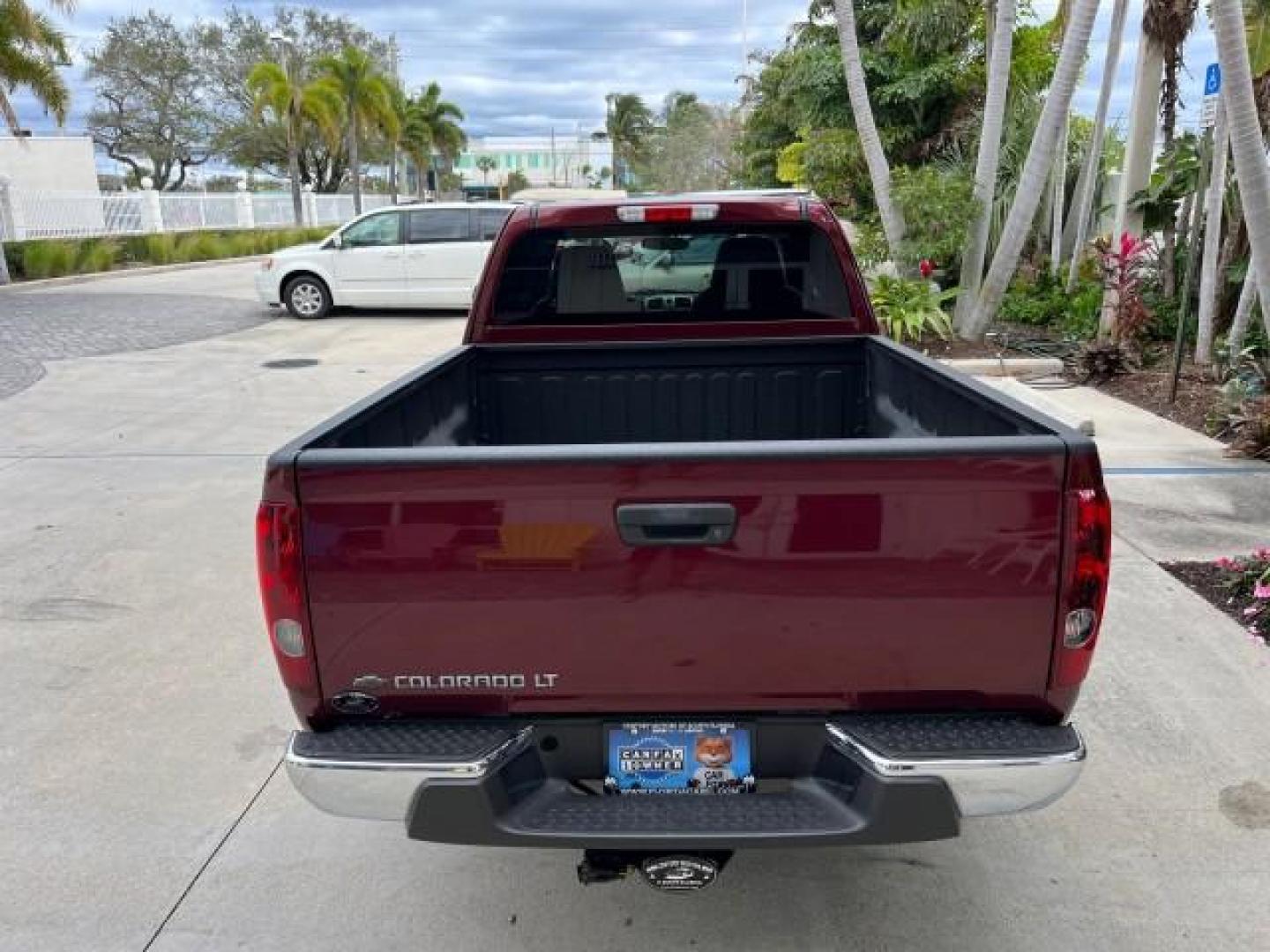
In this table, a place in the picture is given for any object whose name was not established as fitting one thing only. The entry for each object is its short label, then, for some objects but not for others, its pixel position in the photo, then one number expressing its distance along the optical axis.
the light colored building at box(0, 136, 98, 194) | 28.08
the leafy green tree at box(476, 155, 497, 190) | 100.81
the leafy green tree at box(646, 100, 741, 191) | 45.28
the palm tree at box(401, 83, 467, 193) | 52.88
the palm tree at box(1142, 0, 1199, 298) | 10.10
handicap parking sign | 7.66
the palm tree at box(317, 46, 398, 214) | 36.69
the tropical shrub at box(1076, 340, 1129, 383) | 9.84
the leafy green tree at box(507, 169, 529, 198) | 88.55
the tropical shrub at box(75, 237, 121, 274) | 22.28
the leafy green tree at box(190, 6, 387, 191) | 51.00
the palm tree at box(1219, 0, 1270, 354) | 8.43
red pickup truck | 2.16
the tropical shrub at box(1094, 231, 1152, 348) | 10.02
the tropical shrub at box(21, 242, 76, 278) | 20.78
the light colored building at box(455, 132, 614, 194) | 96.44
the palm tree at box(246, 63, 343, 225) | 32.53
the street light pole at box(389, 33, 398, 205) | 48.66
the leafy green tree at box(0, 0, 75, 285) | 17.97
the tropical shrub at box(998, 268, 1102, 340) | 11.99
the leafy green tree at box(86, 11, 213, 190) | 49.25
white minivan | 15.14
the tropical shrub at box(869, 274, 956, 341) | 11.15
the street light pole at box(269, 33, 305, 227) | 33.28
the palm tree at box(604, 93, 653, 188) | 79.12
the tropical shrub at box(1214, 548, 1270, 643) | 4.50
